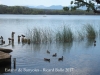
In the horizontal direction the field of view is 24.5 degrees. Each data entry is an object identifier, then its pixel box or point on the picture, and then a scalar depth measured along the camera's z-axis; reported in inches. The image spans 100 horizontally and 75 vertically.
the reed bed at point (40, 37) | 815.7
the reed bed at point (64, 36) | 842.6
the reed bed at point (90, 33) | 948.1
